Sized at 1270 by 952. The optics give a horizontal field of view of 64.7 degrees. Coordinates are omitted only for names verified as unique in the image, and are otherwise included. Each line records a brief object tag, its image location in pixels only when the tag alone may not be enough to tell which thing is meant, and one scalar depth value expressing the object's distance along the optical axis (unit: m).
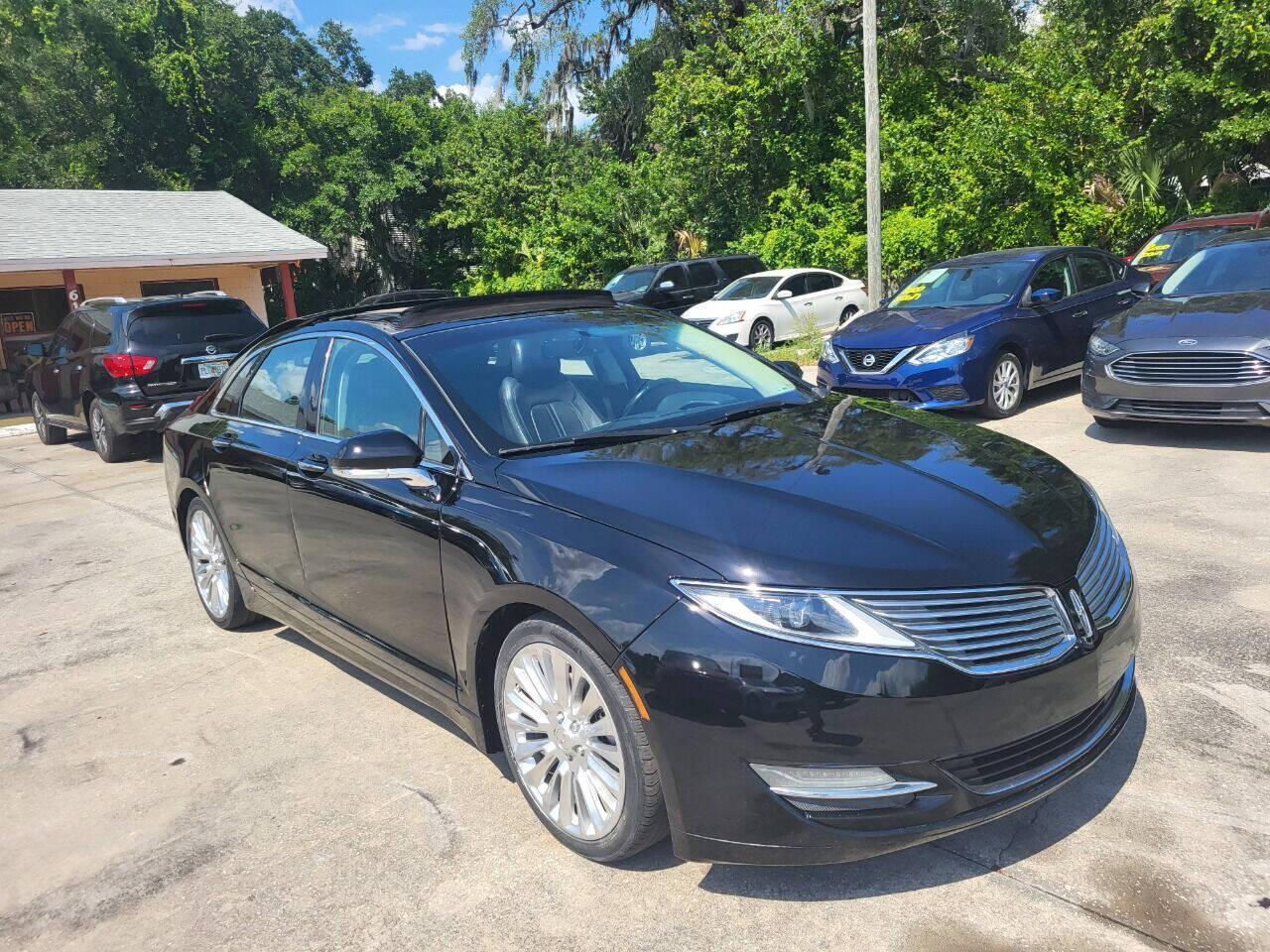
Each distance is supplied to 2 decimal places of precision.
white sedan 16.77
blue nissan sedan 9.15
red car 12.37
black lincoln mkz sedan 2.48
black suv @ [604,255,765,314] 18.80
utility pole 14.31
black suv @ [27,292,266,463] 11.02
